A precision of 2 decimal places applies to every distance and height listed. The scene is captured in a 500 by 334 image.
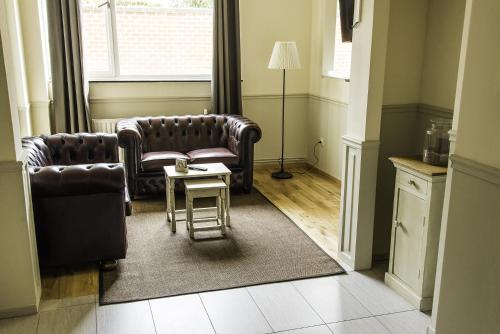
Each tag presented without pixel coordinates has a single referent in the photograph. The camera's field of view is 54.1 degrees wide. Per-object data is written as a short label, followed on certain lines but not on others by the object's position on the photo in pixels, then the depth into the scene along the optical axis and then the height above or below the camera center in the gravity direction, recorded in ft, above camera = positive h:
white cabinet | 8.97 -3.29
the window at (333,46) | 17.92 +0.25
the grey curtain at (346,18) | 16.58 +1.18
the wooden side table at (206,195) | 12.51 -3.63
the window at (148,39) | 17.84 +0.45
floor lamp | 17.61 -0.16
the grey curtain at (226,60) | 18.19 -0.30
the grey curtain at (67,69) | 16.56 -0.64
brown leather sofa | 15.74 -3.15
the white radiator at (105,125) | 17.78 -2.66
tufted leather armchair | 9.98 -3.31
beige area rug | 10.34 -4.80
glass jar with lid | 9.29 -1.69
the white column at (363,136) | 9.78 -1.73
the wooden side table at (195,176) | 12.91 -3.21
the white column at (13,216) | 8.33 -2.93
